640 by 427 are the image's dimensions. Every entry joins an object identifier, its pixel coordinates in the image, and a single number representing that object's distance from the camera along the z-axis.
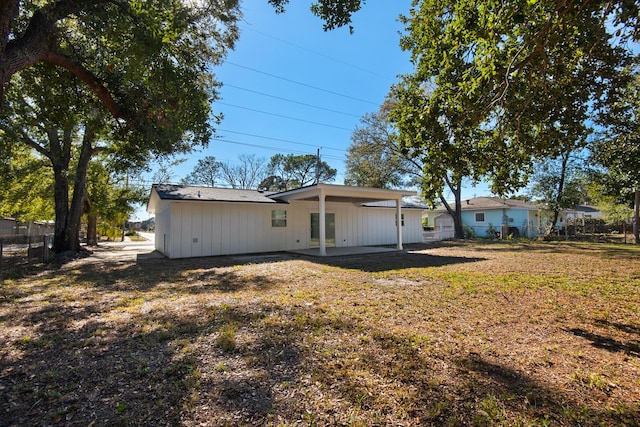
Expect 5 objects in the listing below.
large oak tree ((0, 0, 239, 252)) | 5.02
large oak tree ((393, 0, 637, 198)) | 4.29
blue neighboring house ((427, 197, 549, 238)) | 25.88
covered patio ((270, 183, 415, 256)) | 11.92
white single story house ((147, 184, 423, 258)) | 12.01
